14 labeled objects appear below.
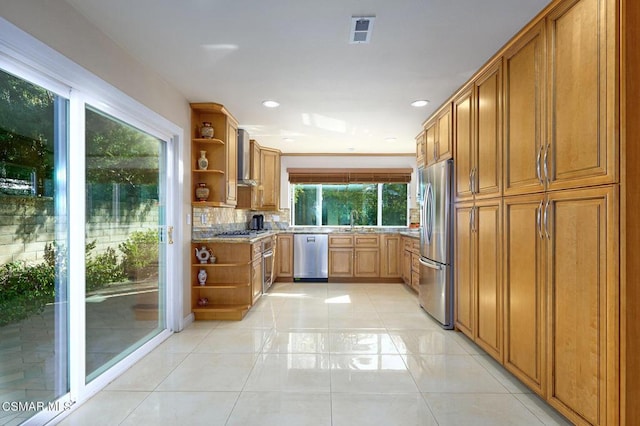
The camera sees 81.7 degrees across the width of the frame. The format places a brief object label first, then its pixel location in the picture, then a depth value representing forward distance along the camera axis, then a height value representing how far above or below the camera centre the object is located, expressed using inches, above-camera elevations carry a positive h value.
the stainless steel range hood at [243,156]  194.5 +31.8
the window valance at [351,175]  269.7 +29.2
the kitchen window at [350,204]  278.2 +8.4
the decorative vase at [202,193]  160.7 +9.8
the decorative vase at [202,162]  162.1 +23.5
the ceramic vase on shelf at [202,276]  160.7 -26.3
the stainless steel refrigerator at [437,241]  143.8 -11.0
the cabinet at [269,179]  255.9 +25.3
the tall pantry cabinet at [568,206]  63.2 +1.8
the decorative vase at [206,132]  162.9 +36.9
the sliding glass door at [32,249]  69.4 -6.8
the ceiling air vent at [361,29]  87.5 +46.3
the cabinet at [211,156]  161.0 +26.8
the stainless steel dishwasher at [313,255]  250.5 -27.0
